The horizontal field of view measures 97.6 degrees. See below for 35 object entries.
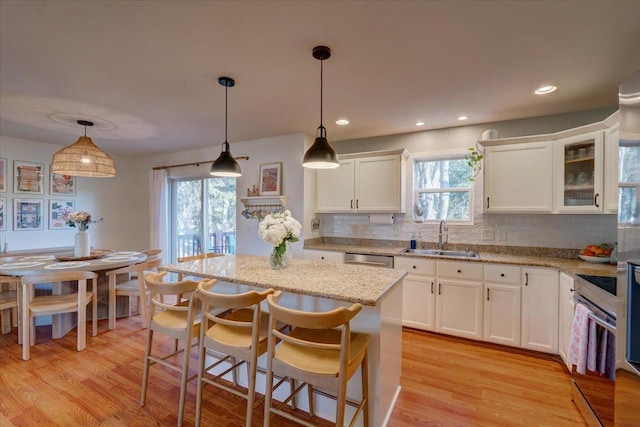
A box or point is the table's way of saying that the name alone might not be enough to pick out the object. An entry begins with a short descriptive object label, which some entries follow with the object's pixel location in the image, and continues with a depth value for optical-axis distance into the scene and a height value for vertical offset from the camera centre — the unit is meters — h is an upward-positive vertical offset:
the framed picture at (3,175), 3.91 +0.45
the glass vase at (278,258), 2.18 -0.38
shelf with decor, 3.99 +0.07
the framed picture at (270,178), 3.95 +0.45
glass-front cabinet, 2.52 +0.37
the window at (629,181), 1.14 +0.13
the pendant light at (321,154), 1.98 +0.40
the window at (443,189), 3.48 +0.28
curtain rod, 4.19 +0.75
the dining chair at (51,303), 2.60 -0.95
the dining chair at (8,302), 2.86 -0.99
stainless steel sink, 3.28 -0.50
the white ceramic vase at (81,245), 3.49 -0.47
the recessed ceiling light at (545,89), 2.37 +1.05
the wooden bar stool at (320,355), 1.29 -0.76
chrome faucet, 3.45 -0.27
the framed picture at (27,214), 4.05 -0.10
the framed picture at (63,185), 4.39 +0.37
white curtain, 4.95 -0.04
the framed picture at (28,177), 4.05 +0.45
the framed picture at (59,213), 4.39 -0.08
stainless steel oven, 1.44 -0.79
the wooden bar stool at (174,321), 1.77 -0.78
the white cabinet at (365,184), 3.55 +0.36
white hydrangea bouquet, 2.06 -0.17
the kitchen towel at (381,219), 3.73 -0.11
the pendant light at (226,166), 2.43 +0.38
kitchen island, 1.65 -0.48
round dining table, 2.87 -0.63
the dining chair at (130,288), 3.25 -0.95
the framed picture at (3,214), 3.91 -0.09
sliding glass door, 4.68 -0.11
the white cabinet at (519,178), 2.86 +0.36
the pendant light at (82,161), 2.92 +0.51
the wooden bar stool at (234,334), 1.54 -0.77
